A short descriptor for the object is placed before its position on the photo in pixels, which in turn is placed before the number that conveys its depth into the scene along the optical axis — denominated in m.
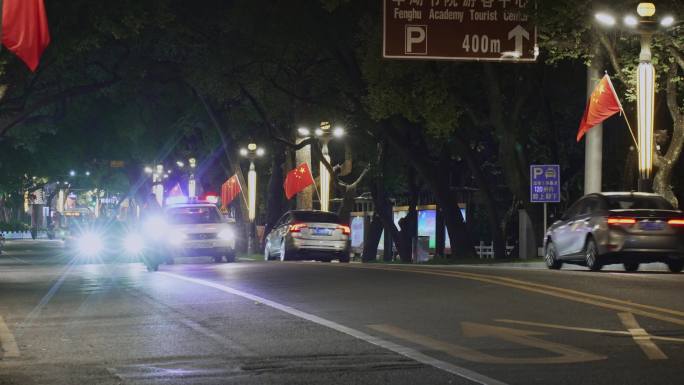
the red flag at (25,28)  23.33
